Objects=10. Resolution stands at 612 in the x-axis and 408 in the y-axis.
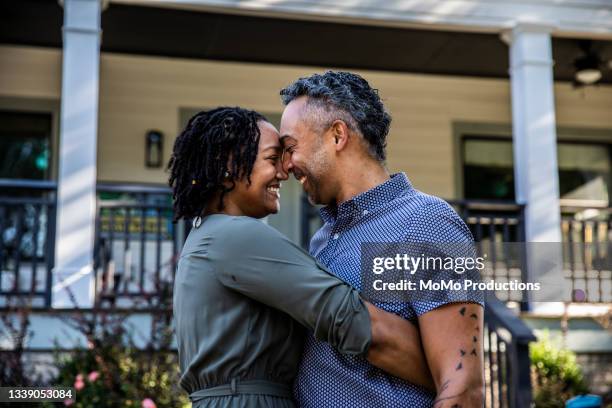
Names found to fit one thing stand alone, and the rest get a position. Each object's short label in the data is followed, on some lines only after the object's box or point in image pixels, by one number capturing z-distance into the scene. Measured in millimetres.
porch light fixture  9000
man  1919
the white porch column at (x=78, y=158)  6684
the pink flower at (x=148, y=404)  5117
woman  1947
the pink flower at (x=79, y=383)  5375
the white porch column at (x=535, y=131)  7801
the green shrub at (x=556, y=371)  6570
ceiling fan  8969
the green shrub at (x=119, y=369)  5438
